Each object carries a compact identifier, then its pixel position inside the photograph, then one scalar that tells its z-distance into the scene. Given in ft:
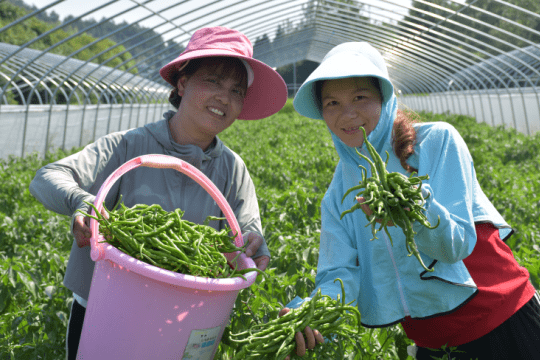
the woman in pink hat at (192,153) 6.81
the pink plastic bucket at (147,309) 4.68
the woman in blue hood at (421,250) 5.79
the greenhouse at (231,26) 32.01
